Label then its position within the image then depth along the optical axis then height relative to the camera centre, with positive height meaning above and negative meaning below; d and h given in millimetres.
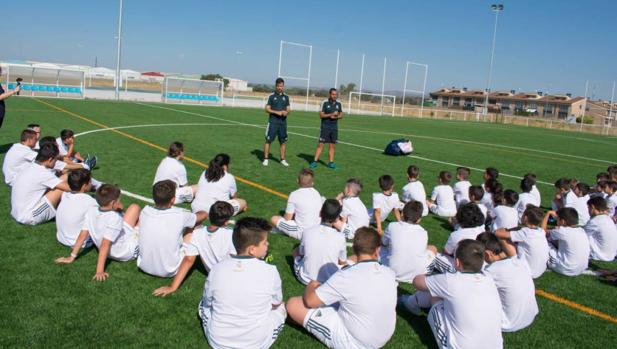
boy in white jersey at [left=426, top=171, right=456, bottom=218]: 8773 -1319
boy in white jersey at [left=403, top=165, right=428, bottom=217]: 8422 -1134
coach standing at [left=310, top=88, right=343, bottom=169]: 12906 -131
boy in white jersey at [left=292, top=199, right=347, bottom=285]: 5160 -1409
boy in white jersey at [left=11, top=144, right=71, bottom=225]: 6453 -1344
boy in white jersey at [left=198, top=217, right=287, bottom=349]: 3871 -1498
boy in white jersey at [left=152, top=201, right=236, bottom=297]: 4934 -1447
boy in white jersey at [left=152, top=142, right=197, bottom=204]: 8242 -1173
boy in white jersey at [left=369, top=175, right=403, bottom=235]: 7617 -1315
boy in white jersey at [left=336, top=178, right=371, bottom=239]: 6887 -1306
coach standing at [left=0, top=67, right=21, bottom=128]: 11156 -111
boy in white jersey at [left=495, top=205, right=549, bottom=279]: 5910 -1342
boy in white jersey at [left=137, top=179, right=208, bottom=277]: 5102 -1370
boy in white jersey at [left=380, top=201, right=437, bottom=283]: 5512 -1392
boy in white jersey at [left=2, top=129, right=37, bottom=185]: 8203 -1126
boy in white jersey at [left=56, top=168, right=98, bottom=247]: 5750 -1326
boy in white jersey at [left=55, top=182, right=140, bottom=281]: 5254 -1507
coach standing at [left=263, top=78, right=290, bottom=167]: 12570 -17
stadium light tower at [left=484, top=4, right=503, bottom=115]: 54500 +14414
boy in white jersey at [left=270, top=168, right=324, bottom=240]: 6711 -1319
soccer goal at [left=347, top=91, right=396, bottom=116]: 49312 +2105
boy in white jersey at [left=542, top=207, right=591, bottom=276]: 6205 -1393
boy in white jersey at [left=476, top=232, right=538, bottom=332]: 4492 -1425
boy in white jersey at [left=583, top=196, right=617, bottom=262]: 6805 -1300
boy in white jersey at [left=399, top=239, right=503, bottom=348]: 3922 -1444
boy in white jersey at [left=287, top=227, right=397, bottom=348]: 3930 -1502
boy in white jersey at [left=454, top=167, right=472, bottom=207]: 9109 -1122
